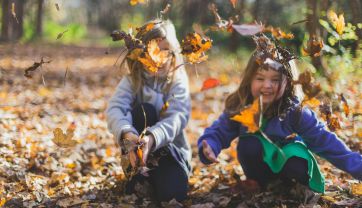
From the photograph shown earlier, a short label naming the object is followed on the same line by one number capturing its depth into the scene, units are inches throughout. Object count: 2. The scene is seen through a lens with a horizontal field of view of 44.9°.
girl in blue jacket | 91.8
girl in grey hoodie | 100.0
